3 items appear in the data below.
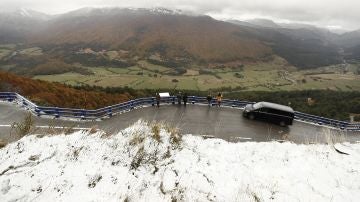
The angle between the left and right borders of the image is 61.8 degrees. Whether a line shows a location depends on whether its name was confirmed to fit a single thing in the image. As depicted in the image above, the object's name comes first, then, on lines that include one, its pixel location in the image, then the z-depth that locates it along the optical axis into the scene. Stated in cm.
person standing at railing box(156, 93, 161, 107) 2816
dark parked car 2577
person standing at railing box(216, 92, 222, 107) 3008
